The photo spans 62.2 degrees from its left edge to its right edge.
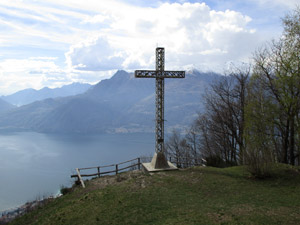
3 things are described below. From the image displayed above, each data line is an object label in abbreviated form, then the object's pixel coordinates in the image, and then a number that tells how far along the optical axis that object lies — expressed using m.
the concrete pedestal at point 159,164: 16.06
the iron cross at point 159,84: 15.78
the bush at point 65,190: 15.41
